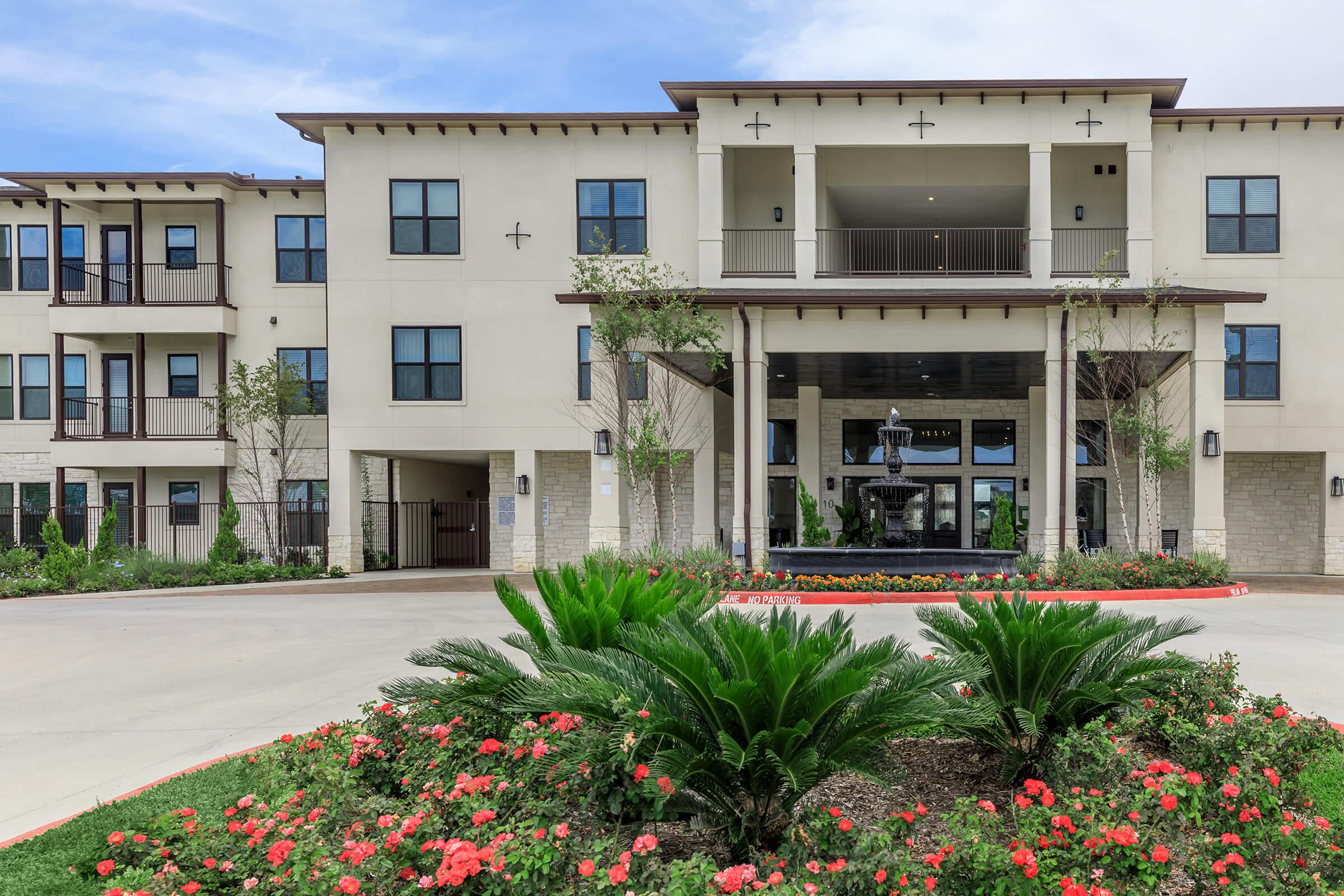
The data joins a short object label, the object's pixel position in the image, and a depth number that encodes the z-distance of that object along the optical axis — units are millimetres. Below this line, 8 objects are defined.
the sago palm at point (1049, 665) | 4734
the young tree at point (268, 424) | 21562
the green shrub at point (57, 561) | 18922
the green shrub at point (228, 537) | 20719
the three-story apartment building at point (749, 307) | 17812
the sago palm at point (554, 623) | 4801
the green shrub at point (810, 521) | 18234
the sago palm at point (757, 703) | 3566
